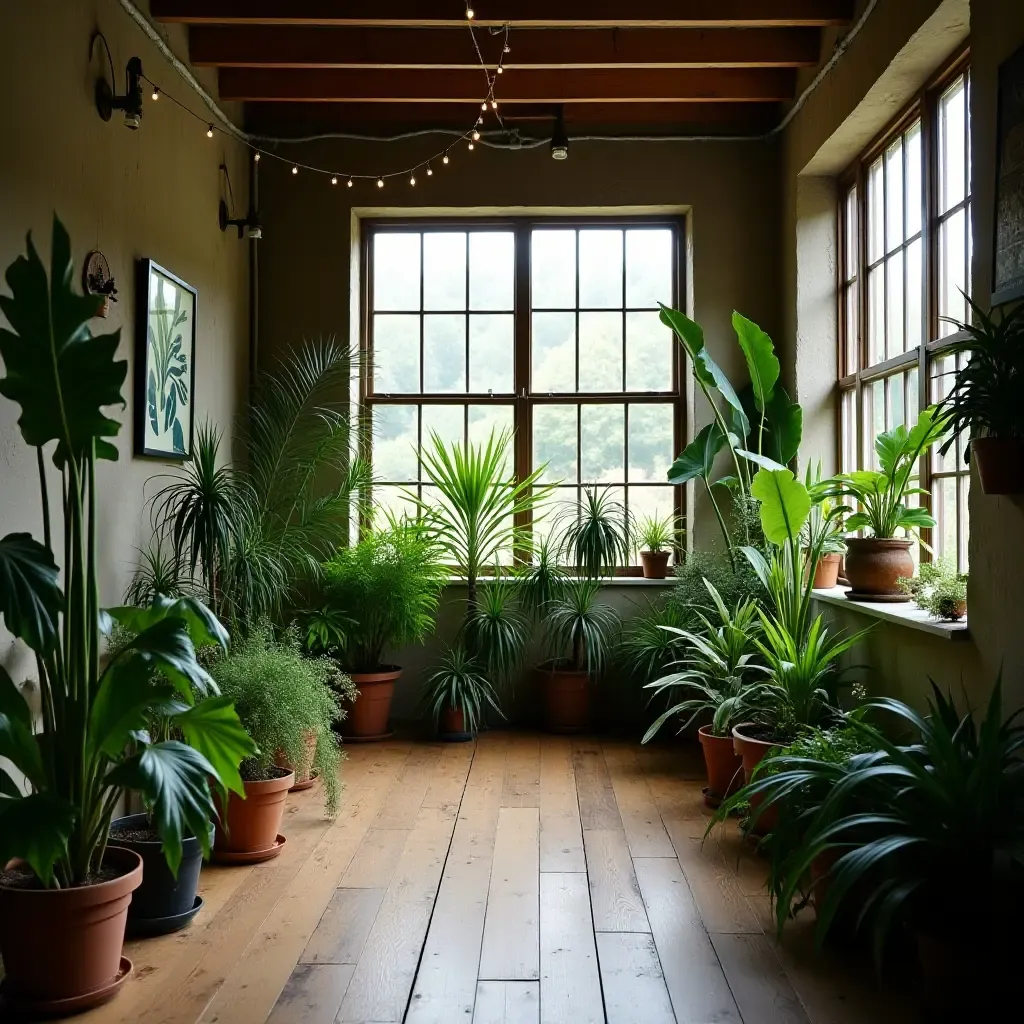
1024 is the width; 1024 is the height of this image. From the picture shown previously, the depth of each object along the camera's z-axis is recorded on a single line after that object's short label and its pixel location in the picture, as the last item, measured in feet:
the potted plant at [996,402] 8.88
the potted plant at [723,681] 13.46
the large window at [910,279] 12.58
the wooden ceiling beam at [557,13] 14.10
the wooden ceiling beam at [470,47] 15.48
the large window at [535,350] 19.27
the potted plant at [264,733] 11.49
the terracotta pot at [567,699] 17.83
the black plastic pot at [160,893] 9.52
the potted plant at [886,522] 12.87
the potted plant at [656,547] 18.49
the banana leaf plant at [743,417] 14.92
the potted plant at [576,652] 17.63
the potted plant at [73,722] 7.60
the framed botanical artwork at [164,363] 13.48
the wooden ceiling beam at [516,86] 16.97
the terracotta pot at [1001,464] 8.97
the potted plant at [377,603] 16.85
